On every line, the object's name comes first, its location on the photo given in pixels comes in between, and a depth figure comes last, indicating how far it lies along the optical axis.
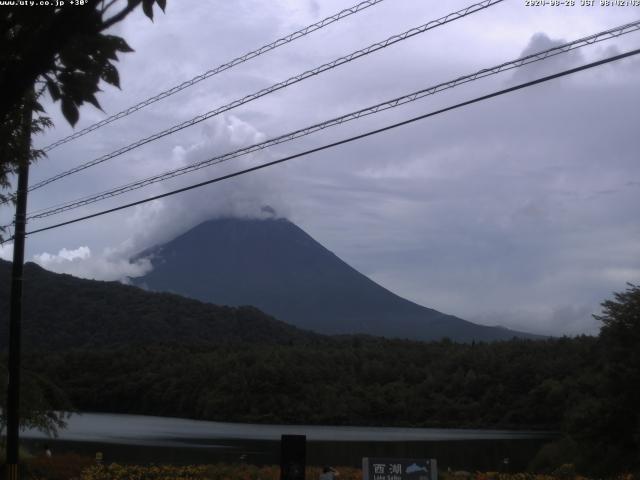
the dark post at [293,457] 12.31
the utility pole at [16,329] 16.98
